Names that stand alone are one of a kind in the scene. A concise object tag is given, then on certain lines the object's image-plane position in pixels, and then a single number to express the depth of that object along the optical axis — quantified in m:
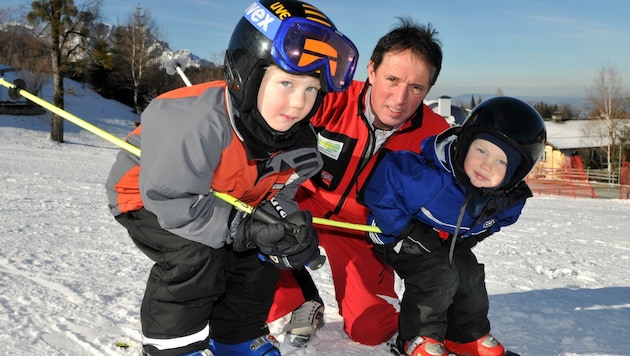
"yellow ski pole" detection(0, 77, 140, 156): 2.21
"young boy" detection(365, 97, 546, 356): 2.59
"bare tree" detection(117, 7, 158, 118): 32.25
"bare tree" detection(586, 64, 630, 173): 39.51
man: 3.08
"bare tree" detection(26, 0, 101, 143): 18.20
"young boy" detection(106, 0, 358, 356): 2.04
